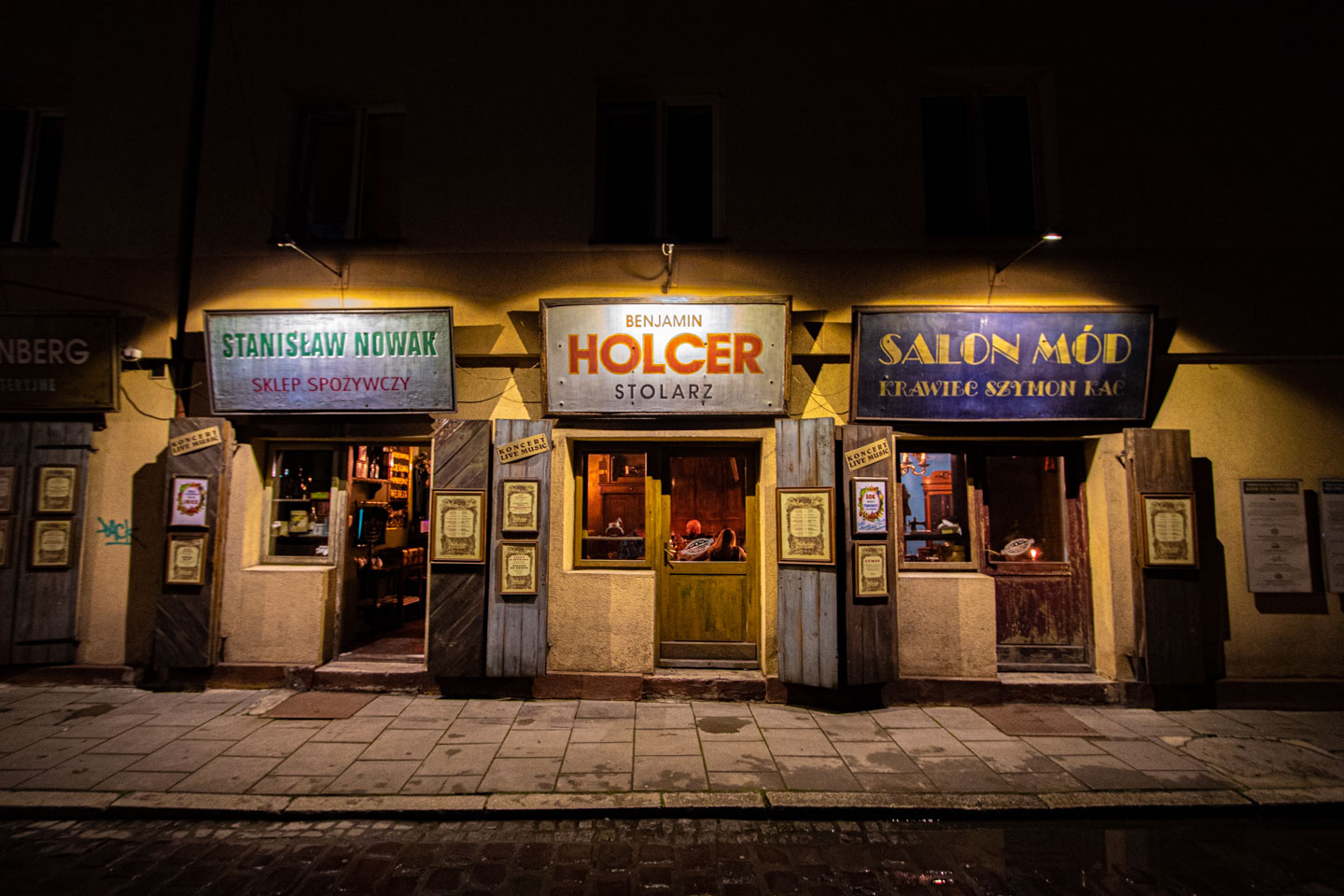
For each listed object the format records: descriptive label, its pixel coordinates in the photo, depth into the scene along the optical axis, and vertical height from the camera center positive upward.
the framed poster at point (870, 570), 6.02 -0.51
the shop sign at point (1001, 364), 6.31 +1.60
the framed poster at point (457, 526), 6.33 -0.13
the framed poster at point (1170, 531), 6.05 -0.11
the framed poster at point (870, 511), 6.09 +0.07
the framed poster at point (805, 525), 6.04 -0.08
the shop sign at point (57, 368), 6.68 +1.55
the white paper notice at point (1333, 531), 6.21 -0.09
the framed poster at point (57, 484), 6.59 +0.28
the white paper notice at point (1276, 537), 6.21 -0.16
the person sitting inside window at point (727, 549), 6.87 -0.36
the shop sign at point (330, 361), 6.48 +1.61
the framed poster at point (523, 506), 6.35 +0.09
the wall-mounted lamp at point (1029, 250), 5.52 +2.62
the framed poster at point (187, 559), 6.38 -0.49
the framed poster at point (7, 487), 6.56 +0.25
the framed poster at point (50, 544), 6.52 -0.36
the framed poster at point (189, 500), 6.45 +0.12
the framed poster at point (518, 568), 6.29 -0.55
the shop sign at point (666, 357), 6.32 +1.66
